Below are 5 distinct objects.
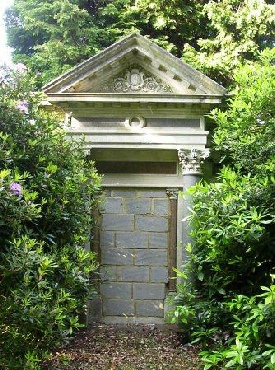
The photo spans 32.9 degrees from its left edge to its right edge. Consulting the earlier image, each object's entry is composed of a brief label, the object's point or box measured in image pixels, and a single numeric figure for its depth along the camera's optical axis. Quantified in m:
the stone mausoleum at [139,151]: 8.90
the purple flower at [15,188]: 4.76
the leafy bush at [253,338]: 5.45
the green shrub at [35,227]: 4.65
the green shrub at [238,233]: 6.18
